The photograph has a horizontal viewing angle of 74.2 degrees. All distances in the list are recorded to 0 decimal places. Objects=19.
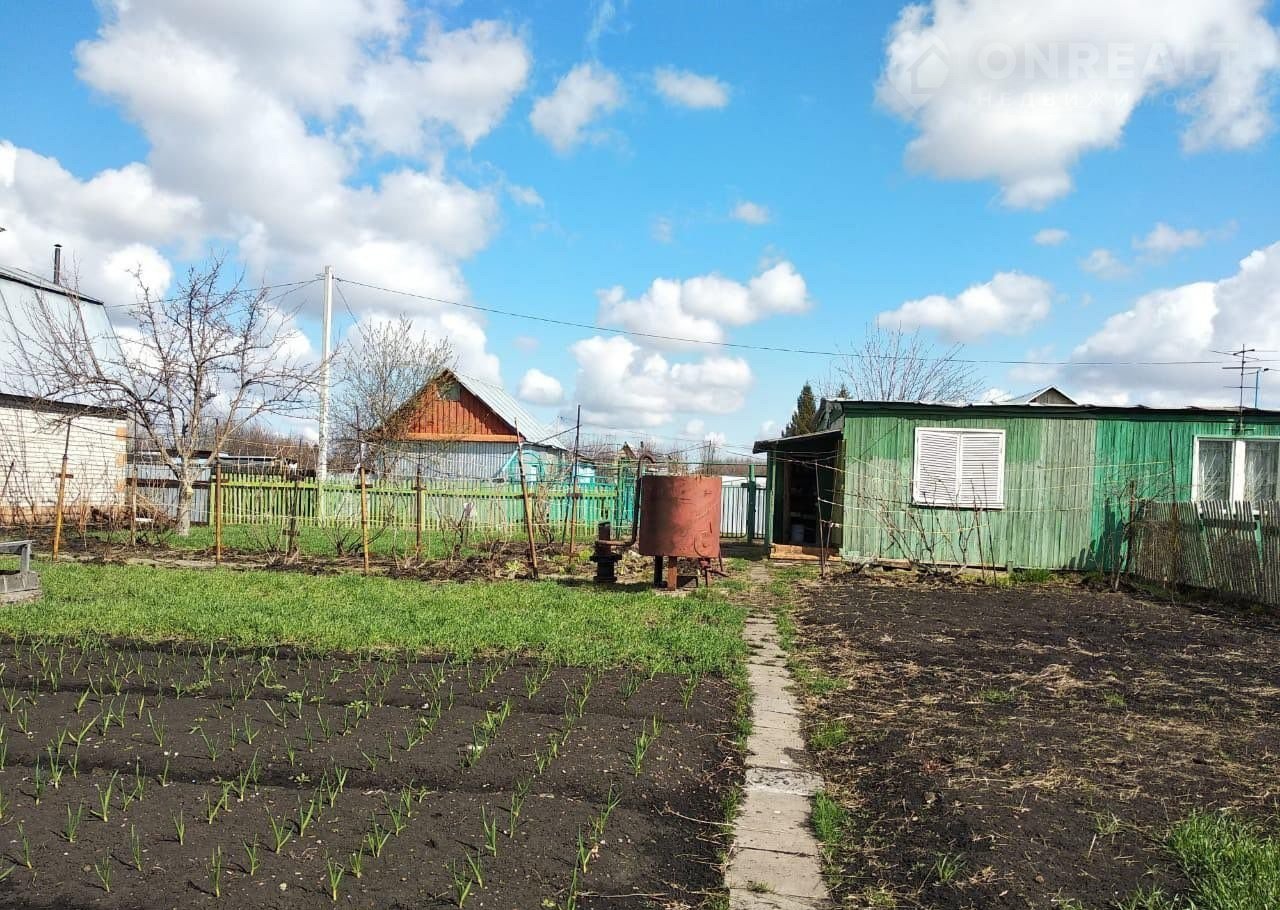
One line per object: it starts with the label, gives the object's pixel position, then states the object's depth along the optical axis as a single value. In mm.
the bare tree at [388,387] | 29297
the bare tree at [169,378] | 16781
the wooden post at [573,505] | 15099
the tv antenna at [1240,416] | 14547
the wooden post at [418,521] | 13156
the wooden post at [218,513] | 13055
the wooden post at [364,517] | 12640
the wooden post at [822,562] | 14055
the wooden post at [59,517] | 13030
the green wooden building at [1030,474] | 14719
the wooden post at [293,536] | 13539
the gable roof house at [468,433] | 30734
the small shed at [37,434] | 19345
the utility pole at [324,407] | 20359
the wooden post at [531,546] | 12251
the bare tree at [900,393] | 34594
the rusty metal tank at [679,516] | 11055
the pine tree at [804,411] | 49500
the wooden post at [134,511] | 15117
